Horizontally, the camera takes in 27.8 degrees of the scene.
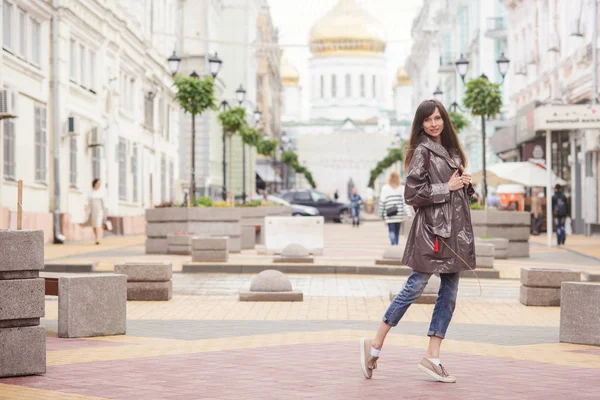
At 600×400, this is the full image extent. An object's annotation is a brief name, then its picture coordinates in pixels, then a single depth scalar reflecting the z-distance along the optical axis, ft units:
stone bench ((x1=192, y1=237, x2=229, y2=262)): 68.33
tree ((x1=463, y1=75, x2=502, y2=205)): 102.37
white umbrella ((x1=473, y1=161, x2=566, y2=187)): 124.57
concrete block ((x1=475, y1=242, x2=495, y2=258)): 64.54
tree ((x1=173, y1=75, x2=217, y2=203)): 106.32
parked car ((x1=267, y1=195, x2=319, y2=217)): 168.04
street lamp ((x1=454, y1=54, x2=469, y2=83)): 106.22
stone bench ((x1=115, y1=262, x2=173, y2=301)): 46.78
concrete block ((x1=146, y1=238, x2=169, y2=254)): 82.58
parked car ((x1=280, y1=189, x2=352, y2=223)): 193.77
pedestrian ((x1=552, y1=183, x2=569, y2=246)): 103.86
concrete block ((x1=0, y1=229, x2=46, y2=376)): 25.79
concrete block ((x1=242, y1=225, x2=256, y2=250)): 93.25
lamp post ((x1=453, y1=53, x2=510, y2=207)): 105.07
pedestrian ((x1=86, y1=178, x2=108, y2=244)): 98.02
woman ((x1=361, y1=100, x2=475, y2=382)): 25.61
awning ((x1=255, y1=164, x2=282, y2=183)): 323.33
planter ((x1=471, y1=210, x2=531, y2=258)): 81.92
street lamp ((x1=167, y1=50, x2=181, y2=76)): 107.18
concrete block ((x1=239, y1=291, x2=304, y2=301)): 46.65
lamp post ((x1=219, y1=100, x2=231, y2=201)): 141.69
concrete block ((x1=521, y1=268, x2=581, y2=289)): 45.83
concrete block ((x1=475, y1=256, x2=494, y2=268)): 64.49
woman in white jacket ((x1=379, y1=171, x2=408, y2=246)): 73.67
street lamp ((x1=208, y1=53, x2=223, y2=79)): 111.45
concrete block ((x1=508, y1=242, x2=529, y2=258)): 81.71
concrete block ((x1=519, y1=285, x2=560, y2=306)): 45.88
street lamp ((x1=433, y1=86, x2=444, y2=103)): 141.23
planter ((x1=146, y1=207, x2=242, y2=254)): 83.05
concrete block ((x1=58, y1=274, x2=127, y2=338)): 32.99
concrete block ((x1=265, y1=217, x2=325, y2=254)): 79.10
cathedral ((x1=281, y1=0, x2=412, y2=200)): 487.61
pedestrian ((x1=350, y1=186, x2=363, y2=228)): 176.24
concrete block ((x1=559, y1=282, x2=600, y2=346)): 32.73
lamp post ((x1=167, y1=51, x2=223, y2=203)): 98.58
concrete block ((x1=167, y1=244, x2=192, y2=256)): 80.48
